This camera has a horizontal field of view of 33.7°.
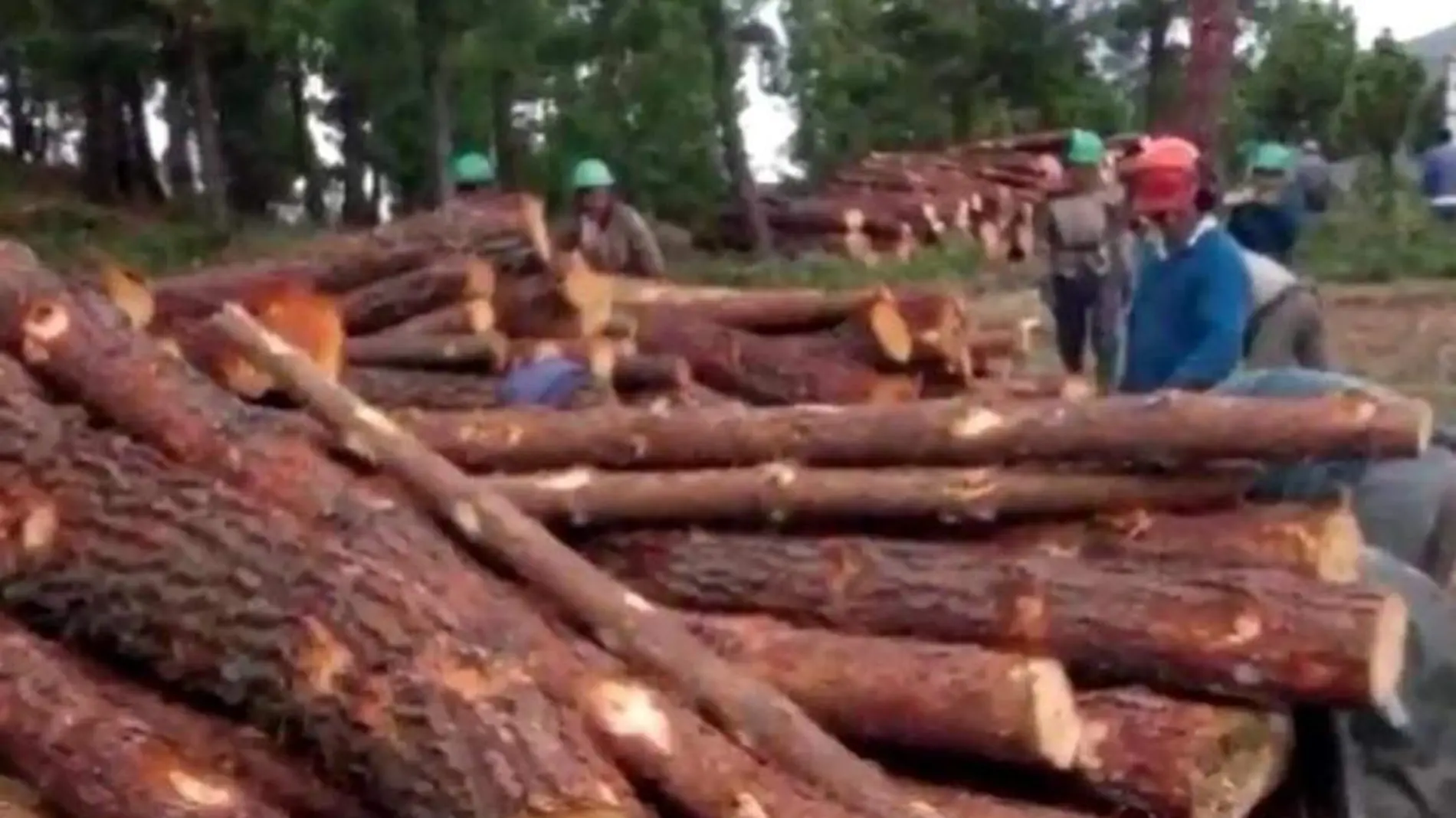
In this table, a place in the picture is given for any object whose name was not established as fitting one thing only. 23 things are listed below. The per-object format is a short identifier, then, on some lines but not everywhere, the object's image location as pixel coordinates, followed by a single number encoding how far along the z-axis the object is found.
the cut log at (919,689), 4.44
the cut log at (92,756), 4.11
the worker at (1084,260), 11.93
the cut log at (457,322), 7.99
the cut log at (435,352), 7.67
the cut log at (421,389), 7.19
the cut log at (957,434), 5.01
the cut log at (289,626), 3.94
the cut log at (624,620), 4.30
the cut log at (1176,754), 4.51
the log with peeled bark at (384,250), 8.06
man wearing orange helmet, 6.69
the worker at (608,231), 10.73
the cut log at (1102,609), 4.61
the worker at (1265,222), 9.14
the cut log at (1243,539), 4.95
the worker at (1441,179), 18.64
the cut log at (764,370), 7.79
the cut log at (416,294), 8.13
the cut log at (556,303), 8.12
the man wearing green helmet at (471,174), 11.91
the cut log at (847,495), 5.22
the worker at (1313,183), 11.41
